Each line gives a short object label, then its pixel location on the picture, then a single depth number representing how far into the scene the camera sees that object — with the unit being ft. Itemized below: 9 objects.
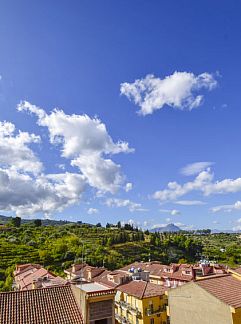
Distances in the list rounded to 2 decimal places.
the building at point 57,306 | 70.85
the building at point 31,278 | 132.77
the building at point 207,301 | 73.64
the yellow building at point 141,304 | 140.77
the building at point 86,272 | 203.51
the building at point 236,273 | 91.88
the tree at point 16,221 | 452.35
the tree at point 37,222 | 480.73
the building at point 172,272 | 178.54
